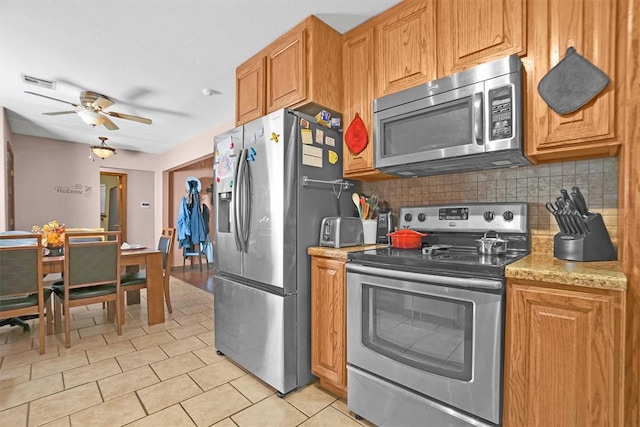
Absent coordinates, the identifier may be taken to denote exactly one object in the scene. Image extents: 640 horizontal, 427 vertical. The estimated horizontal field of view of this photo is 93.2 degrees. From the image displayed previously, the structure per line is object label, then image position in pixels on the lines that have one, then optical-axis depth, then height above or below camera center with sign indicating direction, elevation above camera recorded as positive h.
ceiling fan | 3.25 +1.16
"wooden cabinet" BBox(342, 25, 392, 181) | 2.00 +0.83
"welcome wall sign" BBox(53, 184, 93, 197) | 5.62 +0.42
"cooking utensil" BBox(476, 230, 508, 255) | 1.52 -0.18
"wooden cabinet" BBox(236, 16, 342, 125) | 2.02 +1.00
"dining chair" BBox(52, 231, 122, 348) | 2.57 -0.57
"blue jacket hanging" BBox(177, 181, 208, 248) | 5.68 -0.18
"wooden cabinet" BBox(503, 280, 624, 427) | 0.99 -0.51
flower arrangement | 2.91 -0.23
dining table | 3.07 -0.66
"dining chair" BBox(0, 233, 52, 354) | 2.33 -0.54
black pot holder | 1.22 +0.53
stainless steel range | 1.21 -0.52
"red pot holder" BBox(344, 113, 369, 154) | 2.02 +0.51
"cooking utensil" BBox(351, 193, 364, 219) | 2.16 +0.07
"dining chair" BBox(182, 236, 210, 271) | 5.84 -0.76
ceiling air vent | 2.97 +1.31
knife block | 1.28 -0.15
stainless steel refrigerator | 1.88 -0.12
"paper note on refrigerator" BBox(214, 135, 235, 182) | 2.28 +0.41
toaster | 1.90 -0.14
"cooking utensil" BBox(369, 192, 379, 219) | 2.22 +0.05
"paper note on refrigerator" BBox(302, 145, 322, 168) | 1.95 +0.36
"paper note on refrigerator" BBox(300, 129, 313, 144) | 1.95 +0.49
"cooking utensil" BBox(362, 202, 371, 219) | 2.15 +0.00
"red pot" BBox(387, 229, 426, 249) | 1.83 -0.17
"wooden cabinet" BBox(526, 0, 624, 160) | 1.20 +0.60
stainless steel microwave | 1.39 +0.46
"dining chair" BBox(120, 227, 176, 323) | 3.03 -0.68
